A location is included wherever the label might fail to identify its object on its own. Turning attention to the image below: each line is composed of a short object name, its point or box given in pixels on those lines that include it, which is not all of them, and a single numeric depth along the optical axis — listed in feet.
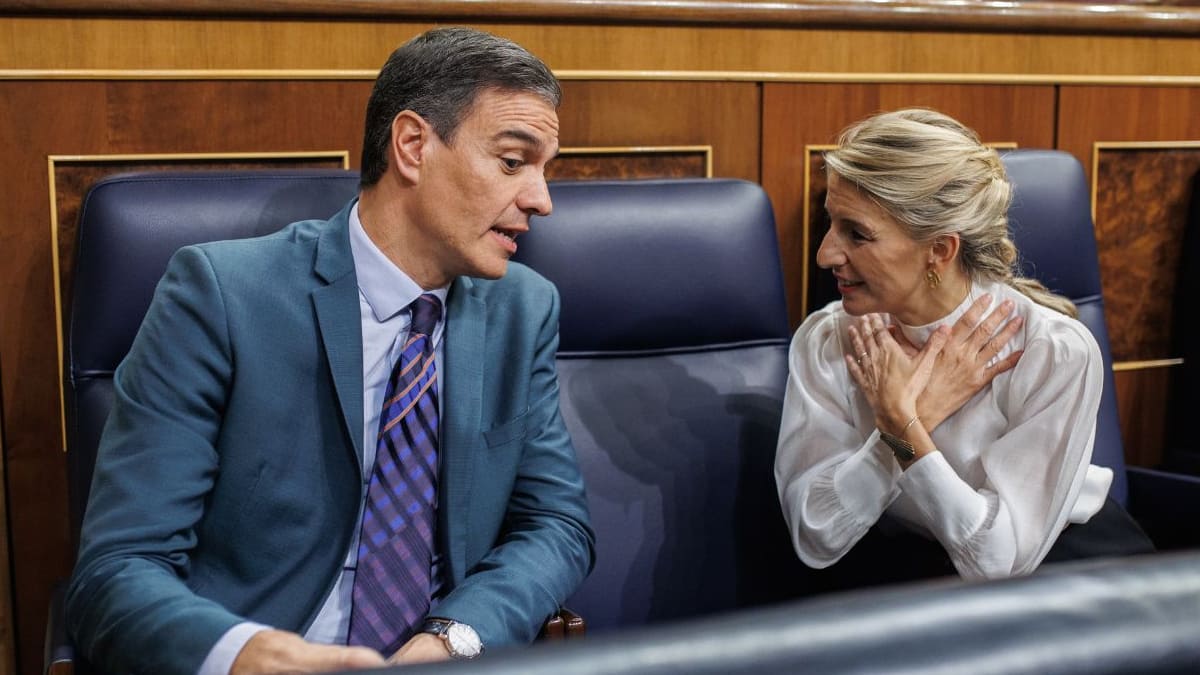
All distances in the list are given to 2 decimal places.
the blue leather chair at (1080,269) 6.29
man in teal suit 4.10
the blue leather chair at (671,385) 5.75
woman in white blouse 5.05
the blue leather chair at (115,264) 4.88
